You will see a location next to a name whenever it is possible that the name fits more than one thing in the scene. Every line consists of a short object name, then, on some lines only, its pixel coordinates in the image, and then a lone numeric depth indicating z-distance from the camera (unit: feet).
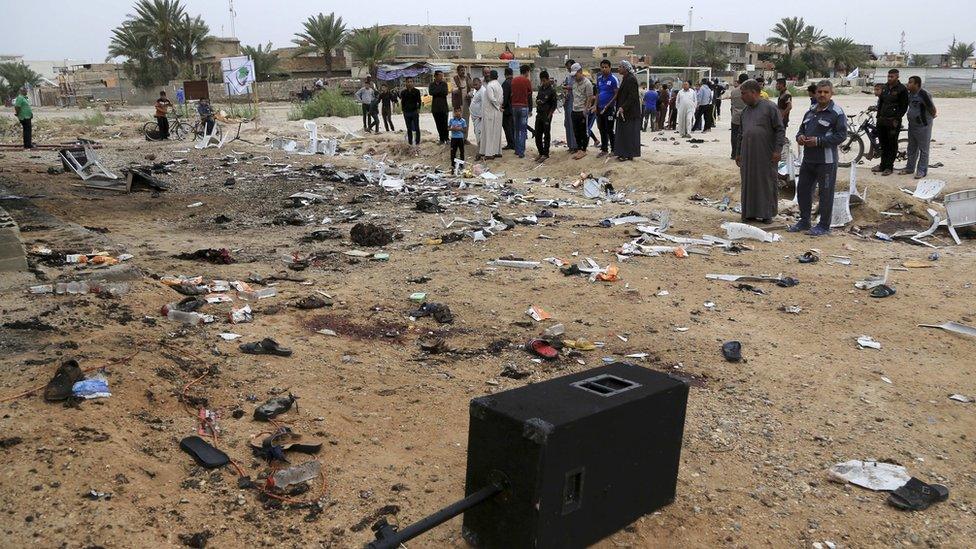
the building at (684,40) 229.86
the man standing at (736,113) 39.32
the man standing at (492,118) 47.19
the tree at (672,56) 208.23
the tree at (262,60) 151.53
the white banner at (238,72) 70.49
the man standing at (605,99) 42.09
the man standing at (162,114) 68.06
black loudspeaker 8.38
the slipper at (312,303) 18.69
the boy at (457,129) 47.73
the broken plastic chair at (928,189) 29.96
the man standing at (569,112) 45.50
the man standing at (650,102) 63.77
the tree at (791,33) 184.14
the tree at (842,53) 190.19
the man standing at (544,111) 45.37
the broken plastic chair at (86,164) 42.64
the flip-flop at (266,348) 15.03
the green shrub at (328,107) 87.76
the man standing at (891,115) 34.37
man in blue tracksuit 25.72
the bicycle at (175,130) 70.64
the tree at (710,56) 203.10
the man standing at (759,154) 27.76
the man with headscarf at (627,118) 40.06
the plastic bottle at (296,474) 10.37
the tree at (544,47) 211.57
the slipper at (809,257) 23.89
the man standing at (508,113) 47.88
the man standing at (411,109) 52.65
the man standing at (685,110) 60.29
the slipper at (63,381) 11.44
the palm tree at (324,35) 149.07
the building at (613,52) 184.75
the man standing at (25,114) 61.77
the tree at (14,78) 163.02
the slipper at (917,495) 10.47
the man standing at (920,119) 33.01
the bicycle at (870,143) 38.52
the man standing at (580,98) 42.80
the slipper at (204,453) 10.62
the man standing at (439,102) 51.70
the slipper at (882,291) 20.10
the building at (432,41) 190.80
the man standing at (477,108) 48.44
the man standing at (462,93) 51.31
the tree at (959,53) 251.19
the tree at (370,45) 144.77
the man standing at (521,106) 46.21
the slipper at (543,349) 15.87
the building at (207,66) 151.64
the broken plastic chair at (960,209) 25.89
